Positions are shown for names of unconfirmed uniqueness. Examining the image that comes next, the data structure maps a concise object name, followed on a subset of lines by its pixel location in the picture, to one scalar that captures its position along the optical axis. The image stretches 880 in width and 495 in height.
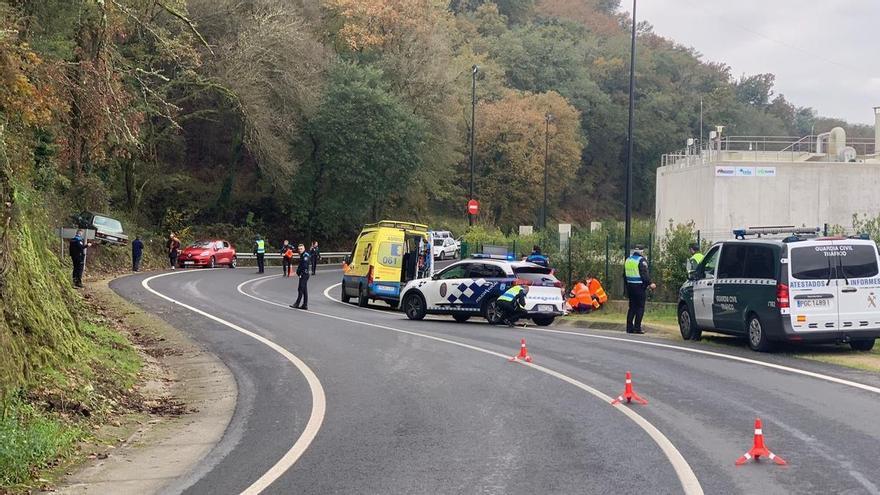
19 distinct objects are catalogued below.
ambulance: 30.77
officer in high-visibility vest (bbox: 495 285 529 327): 24.03
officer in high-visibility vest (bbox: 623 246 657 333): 22.12
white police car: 24.36
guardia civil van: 16.72
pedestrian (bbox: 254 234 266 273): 47.19
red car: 49.19
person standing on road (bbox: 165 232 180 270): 47.56
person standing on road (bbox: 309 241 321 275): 43.36
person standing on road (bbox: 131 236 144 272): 43.38
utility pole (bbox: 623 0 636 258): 27.55
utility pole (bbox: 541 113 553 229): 71.44
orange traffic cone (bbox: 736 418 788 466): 8.73
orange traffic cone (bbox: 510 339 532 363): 16.25
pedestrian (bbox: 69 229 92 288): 30.39
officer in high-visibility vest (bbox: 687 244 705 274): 20.59
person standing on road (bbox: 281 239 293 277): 45.34
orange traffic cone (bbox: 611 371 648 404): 12.02
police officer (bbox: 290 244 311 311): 28.48
